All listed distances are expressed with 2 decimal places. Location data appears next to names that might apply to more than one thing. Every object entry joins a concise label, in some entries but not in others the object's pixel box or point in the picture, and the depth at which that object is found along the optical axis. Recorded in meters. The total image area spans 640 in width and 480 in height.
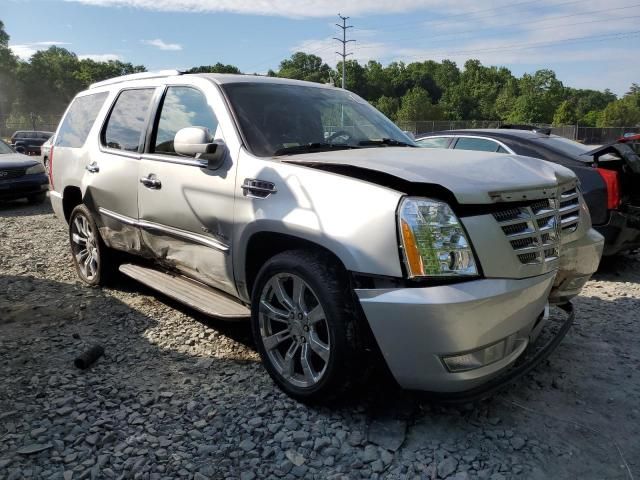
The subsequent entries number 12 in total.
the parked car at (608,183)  5.17
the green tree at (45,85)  88.00
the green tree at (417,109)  83.12
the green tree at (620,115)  76.12
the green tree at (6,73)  83.81
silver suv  2.41
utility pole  60.94
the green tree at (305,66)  116.25
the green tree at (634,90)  97.17
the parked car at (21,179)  10.48
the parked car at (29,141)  27.28
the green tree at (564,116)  69.56
